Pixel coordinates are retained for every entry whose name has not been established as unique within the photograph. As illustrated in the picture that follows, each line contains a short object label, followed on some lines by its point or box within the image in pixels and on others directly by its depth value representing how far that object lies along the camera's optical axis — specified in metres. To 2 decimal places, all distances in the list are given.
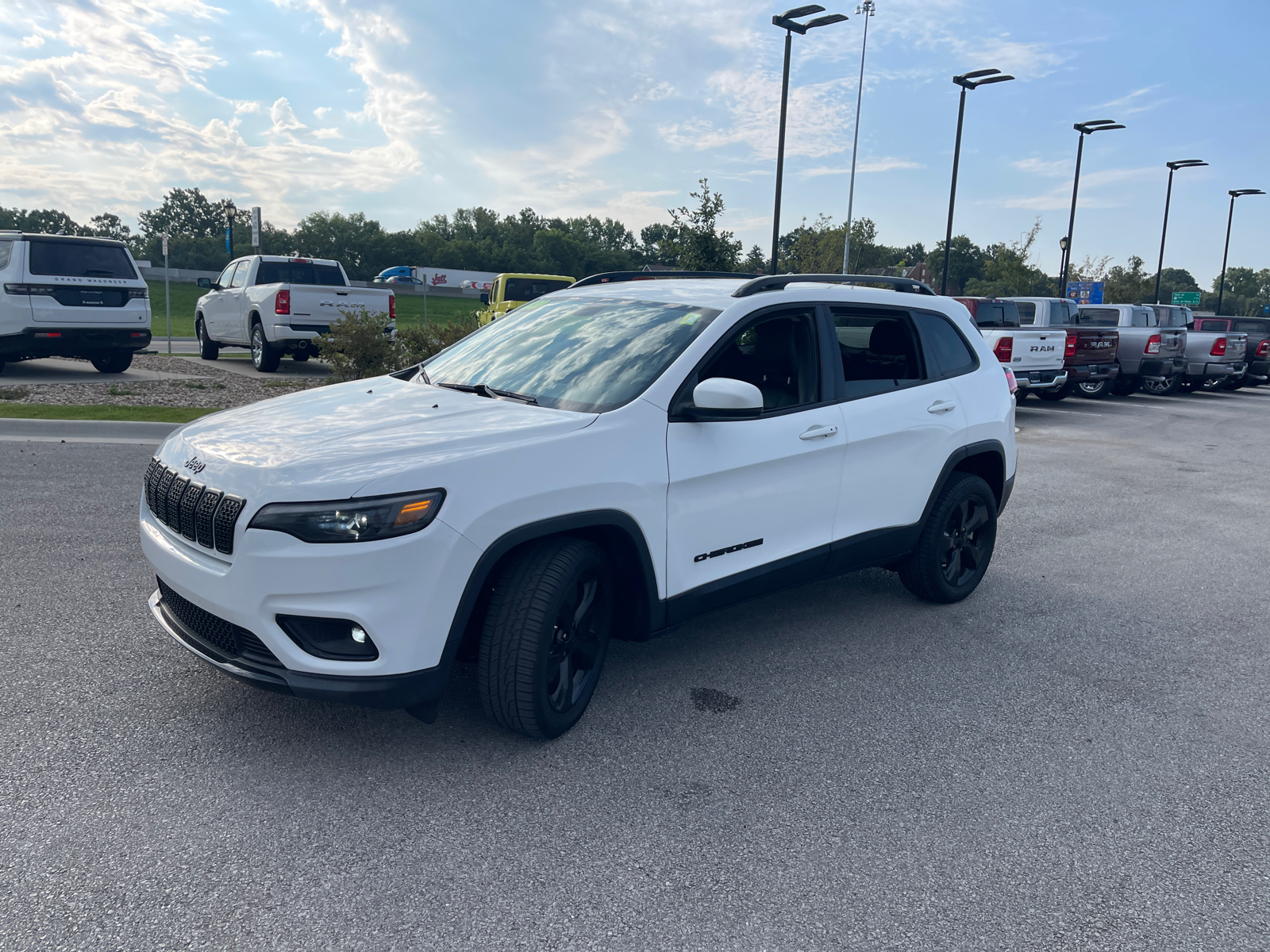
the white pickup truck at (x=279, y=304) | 15.28
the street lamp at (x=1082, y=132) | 37.28
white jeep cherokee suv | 3.03
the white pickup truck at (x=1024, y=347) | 15.71
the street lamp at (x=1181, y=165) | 48.33
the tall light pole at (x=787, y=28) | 22.33
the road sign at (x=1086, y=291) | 52.22
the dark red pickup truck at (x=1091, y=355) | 17.77
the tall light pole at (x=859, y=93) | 37.59
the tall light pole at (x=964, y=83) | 29.45
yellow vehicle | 18.70
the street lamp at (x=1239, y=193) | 55.06
